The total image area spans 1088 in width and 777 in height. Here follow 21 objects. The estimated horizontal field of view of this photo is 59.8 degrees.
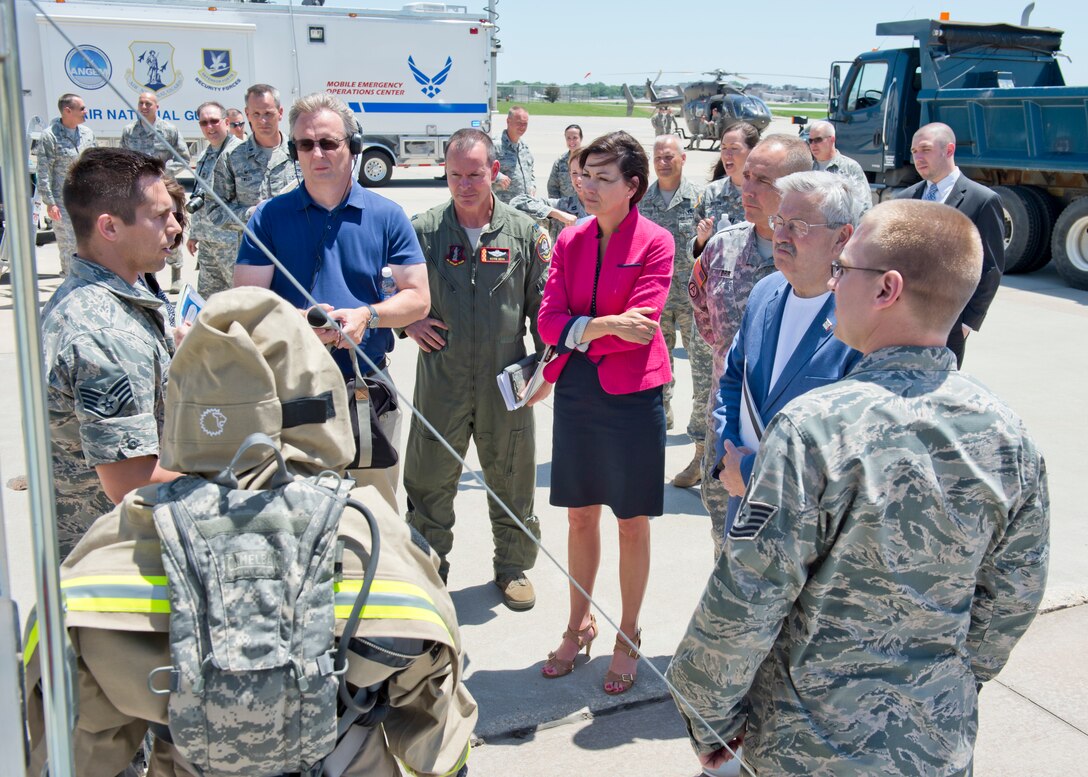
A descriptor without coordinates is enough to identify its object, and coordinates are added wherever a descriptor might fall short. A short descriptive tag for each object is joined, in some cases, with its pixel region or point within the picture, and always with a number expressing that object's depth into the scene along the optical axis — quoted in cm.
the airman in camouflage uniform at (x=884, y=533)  162
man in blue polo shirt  322
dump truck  1129
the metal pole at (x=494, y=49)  1906
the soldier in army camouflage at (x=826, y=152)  740
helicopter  2767
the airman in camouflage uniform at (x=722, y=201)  559
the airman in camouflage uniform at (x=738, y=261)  319
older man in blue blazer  250
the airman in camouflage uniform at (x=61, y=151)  946
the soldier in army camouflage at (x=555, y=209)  699
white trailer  1657
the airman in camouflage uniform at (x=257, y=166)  661
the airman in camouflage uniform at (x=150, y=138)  988
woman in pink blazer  333
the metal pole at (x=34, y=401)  119
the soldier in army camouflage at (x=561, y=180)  834
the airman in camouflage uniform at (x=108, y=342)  226
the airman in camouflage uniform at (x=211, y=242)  696
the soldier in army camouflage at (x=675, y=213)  608
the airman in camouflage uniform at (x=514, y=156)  925
